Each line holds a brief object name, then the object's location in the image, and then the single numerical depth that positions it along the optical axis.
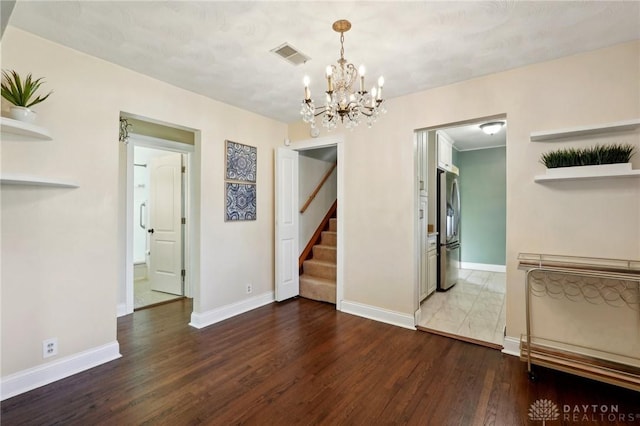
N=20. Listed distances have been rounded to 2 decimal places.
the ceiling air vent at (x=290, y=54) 2.25
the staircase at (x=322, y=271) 4.01
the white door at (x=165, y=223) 4.30
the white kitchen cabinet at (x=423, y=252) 3.78
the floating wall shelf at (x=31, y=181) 1.83
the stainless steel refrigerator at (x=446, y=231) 4.50
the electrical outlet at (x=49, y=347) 2.14
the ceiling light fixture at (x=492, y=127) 4.25
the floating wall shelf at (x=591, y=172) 2.06
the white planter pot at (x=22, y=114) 1.89
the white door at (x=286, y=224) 3.96
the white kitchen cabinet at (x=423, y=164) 3.66
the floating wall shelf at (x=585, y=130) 2.08
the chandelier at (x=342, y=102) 1.80
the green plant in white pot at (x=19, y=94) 1.89
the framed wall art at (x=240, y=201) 3.50
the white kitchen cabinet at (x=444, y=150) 4.52
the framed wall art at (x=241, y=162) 3.50
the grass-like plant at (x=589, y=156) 2.10
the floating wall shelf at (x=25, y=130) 1.80
